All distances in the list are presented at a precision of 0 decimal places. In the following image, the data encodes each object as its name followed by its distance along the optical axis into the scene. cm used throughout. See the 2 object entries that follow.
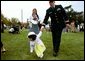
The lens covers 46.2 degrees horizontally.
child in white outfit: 384
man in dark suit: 384
